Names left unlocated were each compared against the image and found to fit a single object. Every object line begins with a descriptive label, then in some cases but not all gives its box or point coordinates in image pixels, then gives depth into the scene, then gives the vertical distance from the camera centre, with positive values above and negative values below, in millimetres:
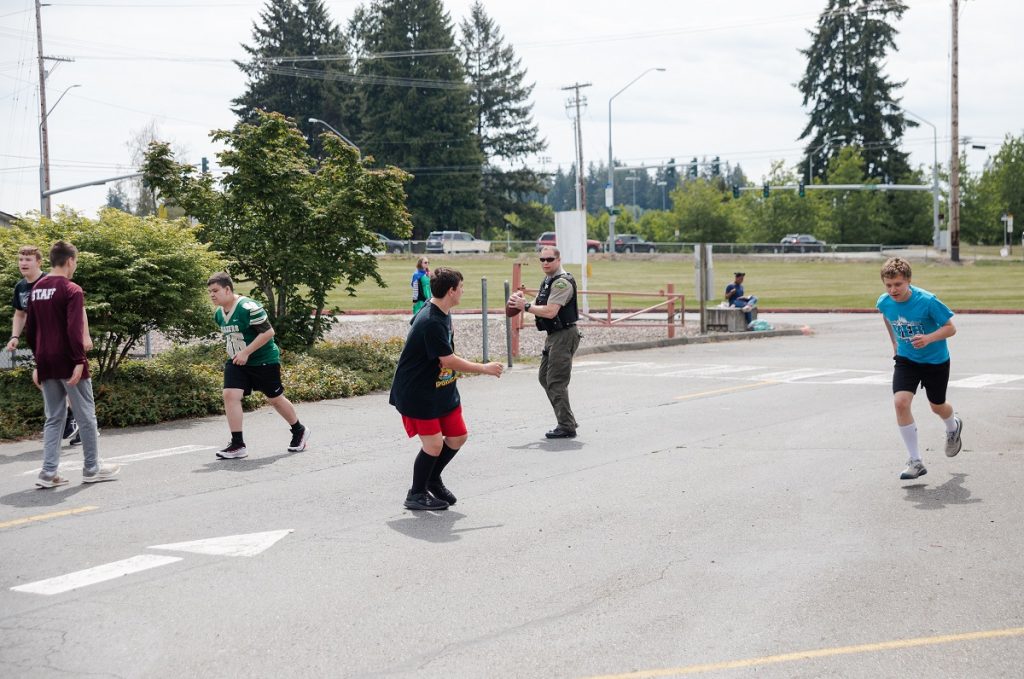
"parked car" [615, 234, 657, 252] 76250 +450
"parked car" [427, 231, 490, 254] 73062 +884
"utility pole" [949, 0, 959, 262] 55375 +6241
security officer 10820 -775
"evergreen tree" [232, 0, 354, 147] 86188 +14761
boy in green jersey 9781 -840
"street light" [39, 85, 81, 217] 45656 +4561
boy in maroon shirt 8414 -640
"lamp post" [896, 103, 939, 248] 71694 +3542
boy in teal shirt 8344 -711
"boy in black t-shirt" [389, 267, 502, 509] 7502 -831
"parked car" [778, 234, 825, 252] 72250 +253
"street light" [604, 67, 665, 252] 72562 +2277
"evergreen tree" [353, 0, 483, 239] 84125 +11437
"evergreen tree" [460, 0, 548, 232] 93938 +12709
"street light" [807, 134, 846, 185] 86312 +7409
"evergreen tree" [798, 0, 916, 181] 85125 +12583
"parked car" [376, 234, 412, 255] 73938 +702
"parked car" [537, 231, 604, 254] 76312 +708
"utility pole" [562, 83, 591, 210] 69125 +8238
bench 26844 -1641
